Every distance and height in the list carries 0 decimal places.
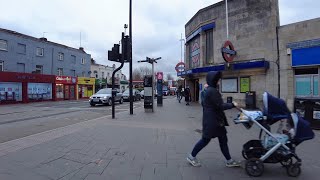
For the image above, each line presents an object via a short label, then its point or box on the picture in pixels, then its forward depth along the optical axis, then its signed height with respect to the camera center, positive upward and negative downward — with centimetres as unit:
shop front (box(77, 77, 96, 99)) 2446 +62
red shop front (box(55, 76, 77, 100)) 2162 +53
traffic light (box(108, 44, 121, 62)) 769 +167
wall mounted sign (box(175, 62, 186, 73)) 1306 +181
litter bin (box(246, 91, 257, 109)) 971 -50
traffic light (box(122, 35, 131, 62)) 783 +196
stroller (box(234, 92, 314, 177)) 272 -81
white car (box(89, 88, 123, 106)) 1340 -56
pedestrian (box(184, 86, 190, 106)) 1307 -35
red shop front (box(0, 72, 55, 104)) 1703 +45
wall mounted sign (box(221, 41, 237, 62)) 994 +230
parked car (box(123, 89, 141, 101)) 1778 -48
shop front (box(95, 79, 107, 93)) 2714 +117
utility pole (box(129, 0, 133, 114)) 853 +110
